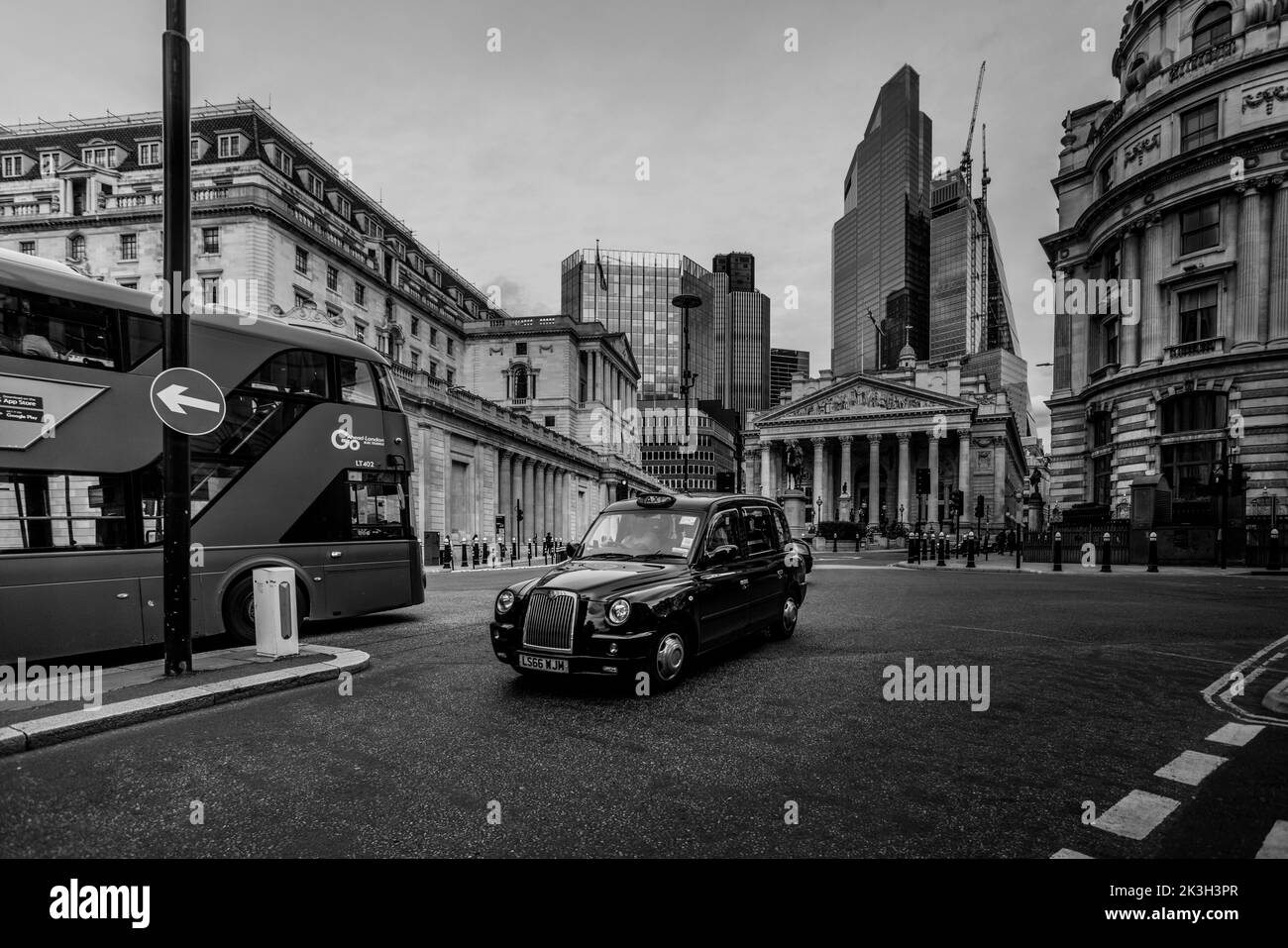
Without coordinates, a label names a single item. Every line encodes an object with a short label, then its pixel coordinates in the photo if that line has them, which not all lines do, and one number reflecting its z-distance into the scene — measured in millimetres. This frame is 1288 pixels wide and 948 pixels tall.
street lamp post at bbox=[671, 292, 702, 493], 17734
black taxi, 6082
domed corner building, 30234
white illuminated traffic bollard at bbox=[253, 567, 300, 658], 7480
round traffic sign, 6125
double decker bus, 7277
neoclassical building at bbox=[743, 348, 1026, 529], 82500
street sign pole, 6363
